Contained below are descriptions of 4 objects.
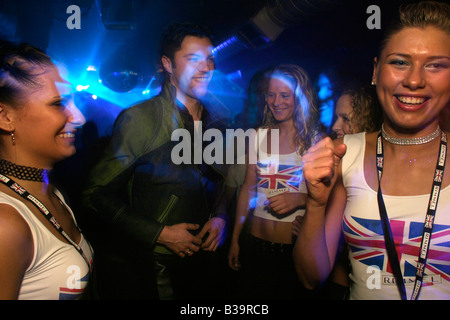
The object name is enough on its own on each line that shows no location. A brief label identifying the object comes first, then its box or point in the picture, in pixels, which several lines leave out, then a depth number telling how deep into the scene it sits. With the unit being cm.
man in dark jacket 177
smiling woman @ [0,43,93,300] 99
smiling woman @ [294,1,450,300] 113
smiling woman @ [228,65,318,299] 219
